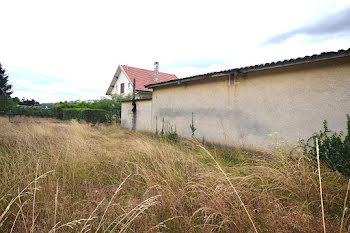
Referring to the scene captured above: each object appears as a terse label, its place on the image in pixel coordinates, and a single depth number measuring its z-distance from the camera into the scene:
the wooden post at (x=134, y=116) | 10.81
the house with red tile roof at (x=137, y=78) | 19.56
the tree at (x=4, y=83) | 29.89
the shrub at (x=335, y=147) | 3.41
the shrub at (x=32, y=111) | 20.56
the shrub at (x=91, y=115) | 14.73
